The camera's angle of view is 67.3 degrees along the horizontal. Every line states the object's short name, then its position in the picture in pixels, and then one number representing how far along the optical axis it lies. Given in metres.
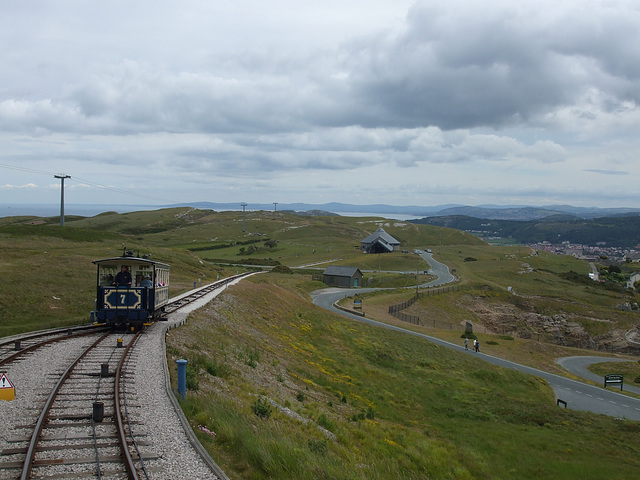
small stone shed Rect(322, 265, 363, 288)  89.69
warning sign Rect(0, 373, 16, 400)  11.66
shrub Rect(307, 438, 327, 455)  12.61
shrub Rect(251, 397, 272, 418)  14.61
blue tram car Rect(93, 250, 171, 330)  24.55
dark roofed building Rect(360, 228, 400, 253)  139.00
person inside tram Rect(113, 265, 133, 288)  25.24
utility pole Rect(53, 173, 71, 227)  99.59
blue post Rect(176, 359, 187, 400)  13.88
